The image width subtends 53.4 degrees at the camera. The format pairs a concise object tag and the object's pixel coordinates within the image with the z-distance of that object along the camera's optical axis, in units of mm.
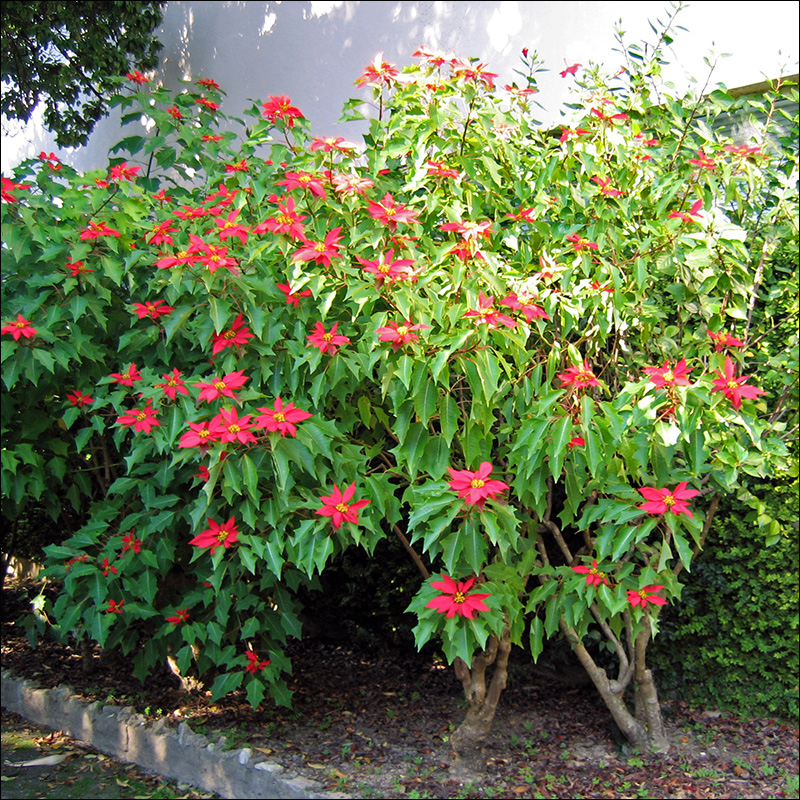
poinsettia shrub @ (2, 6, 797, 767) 2666
